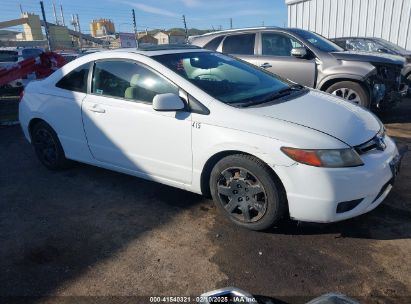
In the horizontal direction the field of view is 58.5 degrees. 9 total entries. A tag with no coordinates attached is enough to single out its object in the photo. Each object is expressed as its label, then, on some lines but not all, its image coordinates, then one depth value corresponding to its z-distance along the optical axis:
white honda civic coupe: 2.81
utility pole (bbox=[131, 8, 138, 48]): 14.87
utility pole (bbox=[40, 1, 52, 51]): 12.53
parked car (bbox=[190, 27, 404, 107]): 6.18
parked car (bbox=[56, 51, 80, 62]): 13.14
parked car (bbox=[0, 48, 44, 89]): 12.75
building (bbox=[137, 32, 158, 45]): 36.54
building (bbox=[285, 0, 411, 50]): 12.95
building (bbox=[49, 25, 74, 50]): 35.97
